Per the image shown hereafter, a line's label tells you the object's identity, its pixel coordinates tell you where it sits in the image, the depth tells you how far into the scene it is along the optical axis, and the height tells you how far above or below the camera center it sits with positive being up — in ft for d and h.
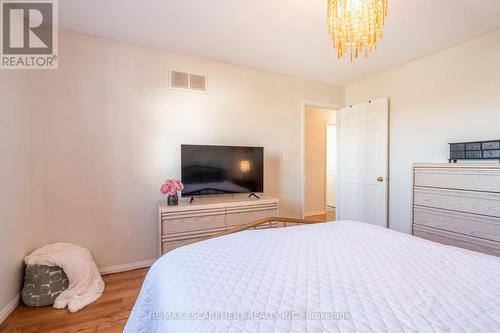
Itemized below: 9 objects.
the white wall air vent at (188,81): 8.50 +3.34
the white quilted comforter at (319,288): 2.07 -1.45
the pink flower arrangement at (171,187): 7.53 -0.76
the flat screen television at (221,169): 8.12 -0.16
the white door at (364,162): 10.15 +0.17
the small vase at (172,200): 7.63 -1.22
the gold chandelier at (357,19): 4.35 +2.99
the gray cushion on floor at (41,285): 5.83 -3.27
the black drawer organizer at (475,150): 6.55 +0.47
